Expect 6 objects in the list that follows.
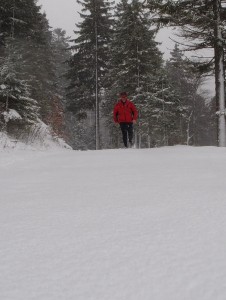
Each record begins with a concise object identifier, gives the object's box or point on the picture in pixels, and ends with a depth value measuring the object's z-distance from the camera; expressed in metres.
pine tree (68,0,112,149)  28.27
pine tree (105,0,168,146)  24.03
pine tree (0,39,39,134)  11.25
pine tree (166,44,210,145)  39.62
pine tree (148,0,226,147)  12.05
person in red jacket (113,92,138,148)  10.30
